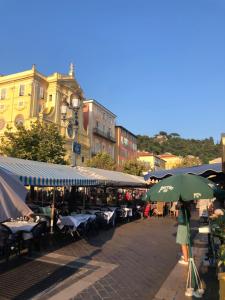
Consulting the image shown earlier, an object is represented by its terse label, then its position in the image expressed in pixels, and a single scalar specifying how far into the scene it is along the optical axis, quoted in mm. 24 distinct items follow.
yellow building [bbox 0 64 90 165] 28200
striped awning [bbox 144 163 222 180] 6413
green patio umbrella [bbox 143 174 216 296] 3971
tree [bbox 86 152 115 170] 28225
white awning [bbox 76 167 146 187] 11099
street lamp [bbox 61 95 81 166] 10122
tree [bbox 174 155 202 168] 37167
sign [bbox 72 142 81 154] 10057
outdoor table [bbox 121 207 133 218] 11973
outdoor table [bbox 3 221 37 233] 5956
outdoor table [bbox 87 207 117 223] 9694
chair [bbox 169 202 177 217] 15305
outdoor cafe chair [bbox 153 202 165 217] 14669
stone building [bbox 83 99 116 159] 36130
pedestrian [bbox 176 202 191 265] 5544
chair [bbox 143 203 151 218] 13875
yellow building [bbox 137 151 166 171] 54521
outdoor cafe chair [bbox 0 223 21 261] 5357
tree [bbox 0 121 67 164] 20066
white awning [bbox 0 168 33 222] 3019
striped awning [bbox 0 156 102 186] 7466
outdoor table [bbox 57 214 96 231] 7635
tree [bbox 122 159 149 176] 32346
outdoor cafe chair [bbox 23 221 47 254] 5852
